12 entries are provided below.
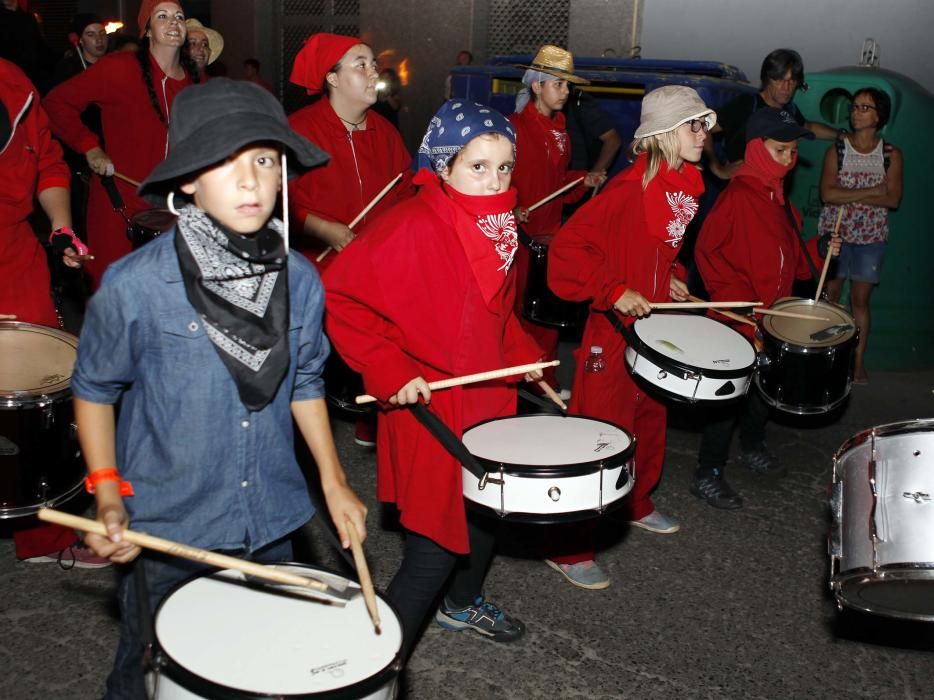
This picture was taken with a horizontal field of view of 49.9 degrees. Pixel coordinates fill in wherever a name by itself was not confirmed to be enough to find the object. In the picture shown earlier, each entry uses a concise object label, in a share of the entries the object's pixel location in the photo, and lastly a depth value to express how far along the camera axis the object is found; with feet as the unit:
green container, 24.23
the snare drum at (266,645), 5.95
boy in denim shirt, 6.91
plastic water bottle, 13.17
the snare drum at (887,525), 8.32
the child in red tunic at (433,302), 9.46
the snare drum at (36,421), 10.39
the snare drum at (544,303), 17.66
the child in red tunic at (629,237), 12.95
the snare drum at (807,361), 14.43
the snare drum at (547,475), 8.99
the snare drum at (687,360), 12.01
